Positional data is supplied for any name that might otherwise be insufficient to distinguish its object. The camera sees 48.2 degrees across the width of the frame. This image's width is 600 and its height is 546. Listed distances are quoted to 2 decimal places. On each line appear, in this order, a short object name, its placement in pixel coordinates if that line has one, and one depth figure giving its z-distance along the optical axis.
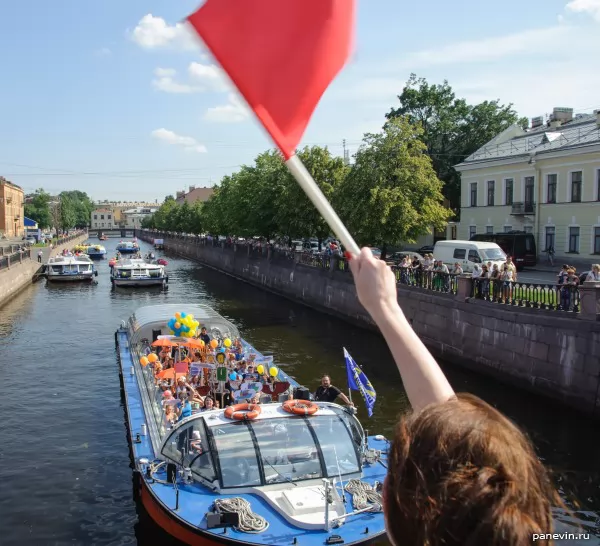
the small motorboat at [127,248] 93.31
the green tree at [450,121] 54.12
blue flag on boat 11.30
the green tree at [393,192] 28.97
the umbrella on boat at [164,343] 16.59
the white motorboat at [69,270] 49.00
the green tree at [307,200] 39.53
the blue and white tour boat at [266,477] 8.63
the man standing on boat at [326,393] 12.64
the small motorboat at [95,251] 79.44
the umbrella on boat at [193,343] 16.59
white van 29.89
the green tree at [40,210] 113.25
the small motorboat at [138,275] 46.06
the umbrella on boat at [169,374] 14.67
